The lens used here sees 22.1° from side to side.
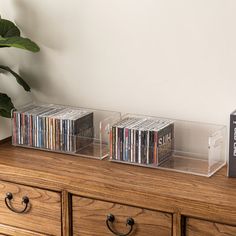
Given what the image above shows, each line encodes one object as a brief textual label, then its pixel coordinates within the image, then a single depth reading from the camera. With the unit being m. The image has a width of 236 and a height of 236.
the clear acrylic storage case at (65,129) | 2.29
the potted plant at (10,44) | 2.29
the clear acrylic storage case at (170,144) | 2.11
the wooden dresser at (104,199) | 1.85
